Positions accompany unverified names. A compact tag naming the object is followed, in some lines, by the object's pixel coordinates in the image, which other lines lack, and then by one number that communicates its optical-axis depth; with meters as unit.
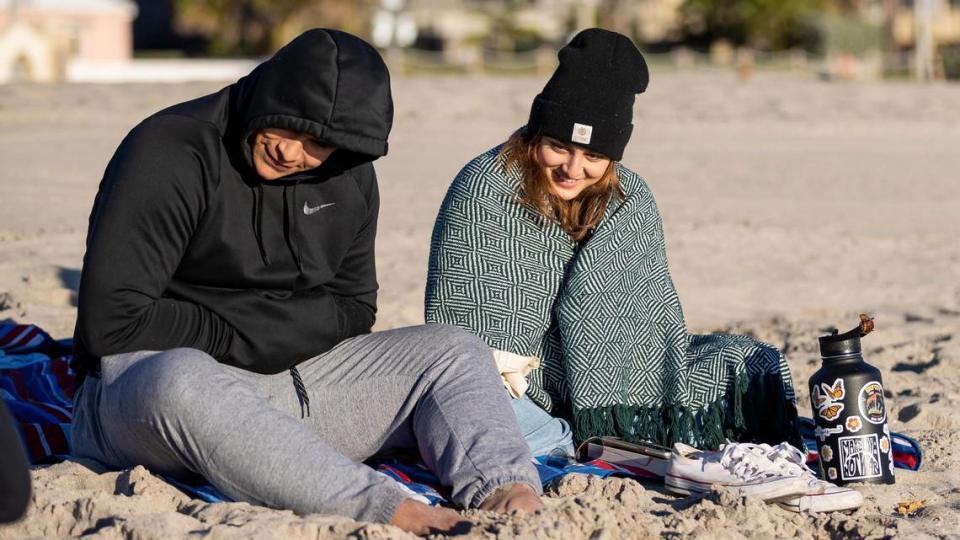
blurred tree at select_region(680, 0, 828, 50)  70.44
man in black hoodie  6.47
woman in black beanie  8.38
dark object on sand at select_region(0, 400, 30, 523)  5.52
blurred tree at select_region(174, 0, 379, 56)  68.06
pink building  61.78
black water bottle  7.64
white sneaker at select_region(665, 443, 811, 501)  7.23
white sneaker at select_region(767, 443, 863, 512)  7.20
